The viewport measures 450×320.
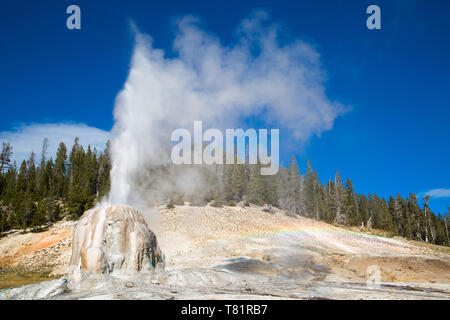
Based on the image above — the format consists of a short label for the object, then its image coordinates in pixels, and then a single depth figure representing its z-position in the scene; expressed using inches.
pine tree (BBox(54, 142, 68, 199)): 2378.2
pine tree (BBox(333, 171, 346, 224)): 2837.1
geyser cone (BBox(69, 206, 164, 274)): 557.9
